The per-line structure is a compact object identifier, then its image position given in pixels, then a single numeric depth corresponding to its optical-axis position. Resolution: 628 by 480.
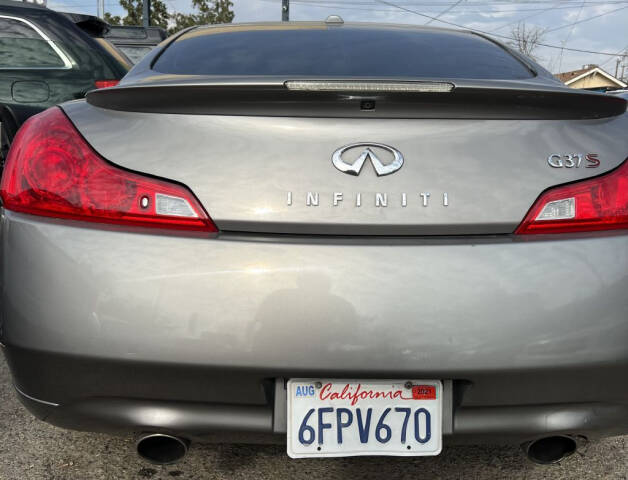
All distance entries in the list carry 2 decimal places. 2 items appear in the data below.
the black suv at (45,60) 4.30
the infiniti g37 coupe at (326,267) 1.38
